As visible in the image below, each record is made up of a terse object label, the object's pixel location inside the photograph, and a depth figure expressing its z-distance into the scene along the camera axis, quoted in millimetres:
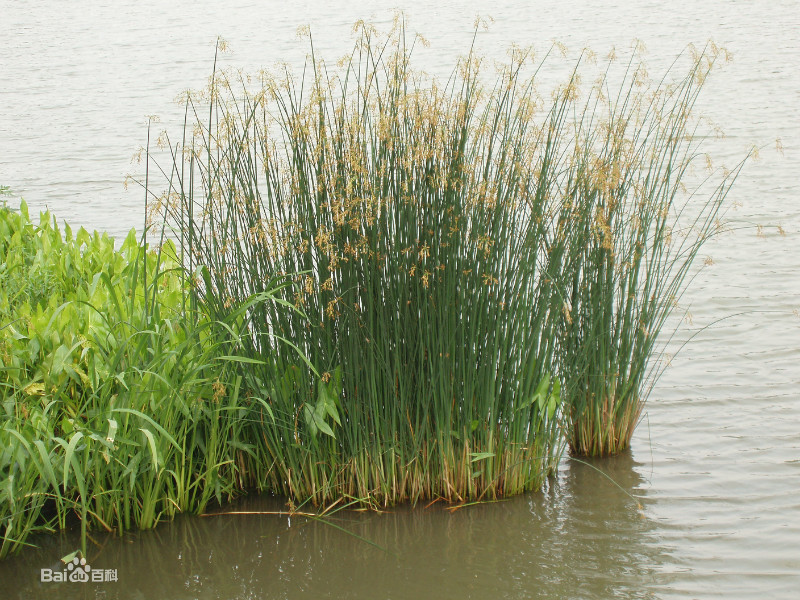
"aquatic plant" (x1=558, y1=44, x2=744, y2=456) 6527
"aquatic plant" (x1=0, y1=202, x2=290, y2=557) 5637
